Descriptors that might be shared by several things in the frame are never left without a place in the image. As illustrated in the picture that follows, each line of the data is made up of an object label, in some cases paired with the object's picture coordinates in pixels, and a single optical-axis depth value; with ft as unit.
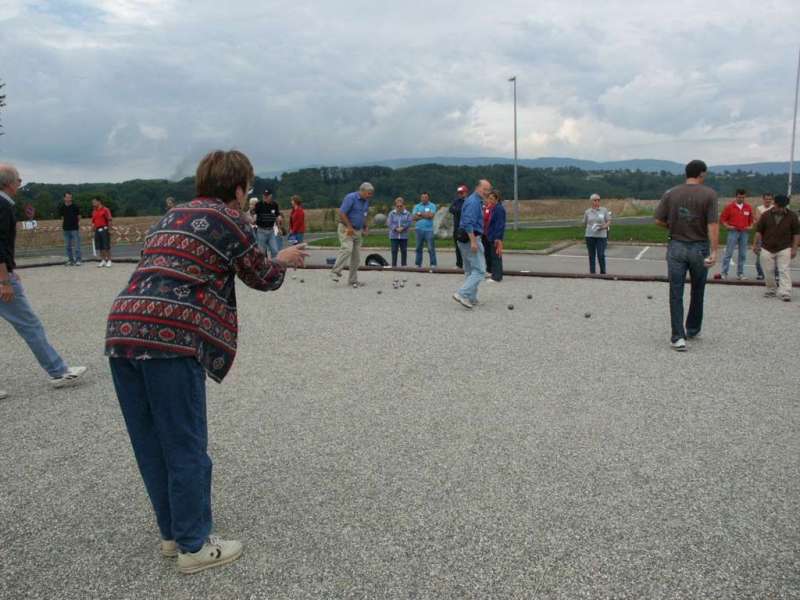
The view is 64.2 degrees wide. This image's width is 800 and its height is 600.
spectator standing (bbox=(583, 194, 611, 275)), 42.01
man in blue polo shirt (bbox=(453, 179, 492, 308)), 30.76
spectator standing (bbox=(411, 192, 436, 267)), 49.24
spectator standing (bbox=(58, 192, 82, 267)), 52.70
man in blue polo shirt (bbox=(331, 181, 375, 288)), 38.17
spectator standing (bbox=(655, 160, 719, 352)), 23.02
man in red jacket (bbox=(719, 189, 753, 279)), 40.91
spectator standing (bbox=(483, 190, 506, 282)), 41.04
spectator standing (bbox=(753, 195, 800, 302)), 32.83
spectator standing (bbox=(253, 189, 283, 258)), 47.73
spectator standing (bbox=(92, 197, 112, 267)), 54.24
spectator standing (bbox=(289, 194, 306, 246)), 50.57
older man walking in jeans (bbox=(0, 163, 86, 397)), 17.52
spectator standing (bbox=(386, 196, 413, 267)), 48.32
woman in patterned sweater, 8.97
